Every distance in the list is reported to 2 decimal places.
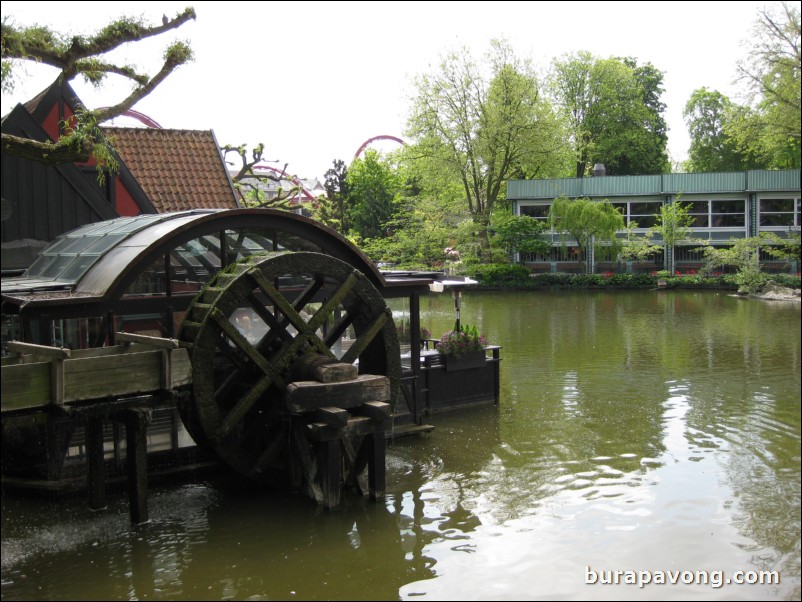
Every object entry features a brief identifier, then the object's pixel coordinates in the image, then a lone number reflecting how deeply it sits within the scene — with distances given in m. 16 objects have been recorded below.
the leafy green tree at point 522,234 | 46.31
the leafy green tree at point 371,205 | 52.00
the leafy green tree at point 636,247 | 45.50
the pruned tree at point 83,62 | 11.77
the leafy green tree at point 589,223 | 44.94
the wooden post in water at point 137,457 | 9.39
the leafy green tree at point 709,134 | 62.78
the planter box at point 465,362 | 15.32
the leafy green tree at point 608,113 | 59.81
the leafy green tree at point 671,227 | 45.44
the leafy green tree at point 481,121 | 45.97
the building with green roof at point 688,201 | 46.09
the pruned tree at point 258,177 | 25.34
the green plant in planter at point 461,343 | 15.09
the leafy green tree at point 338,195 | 51.00
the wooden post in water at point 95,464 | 9.49
